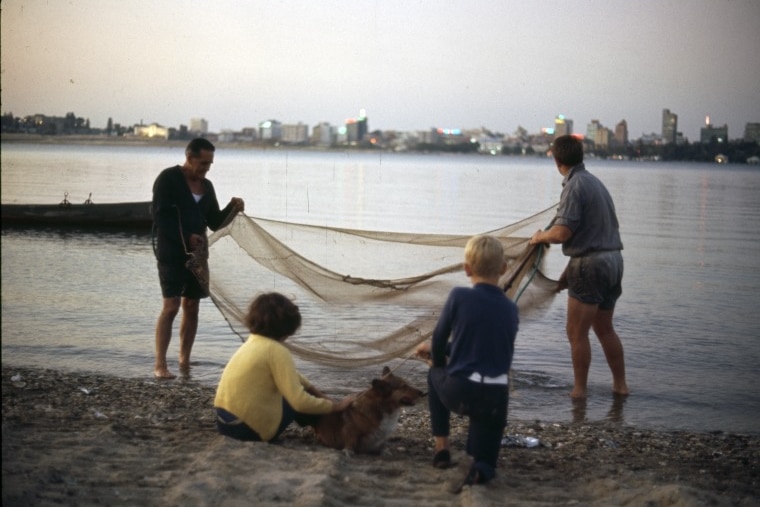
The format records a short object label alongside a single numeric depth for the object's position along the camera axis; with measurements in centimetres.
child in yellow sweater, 486
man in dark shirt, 706
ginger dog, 491
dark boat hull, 2222
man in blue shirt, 647
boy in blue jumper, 447
